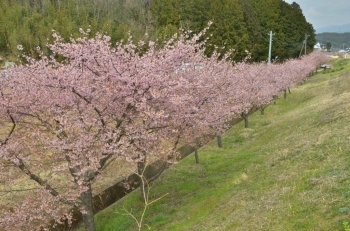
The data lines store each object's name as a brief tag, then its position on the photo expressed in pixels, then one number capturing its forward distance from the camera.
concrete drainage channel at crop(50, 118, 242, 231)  15.66
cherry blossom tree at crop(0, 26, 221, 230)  10.50
